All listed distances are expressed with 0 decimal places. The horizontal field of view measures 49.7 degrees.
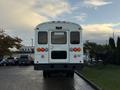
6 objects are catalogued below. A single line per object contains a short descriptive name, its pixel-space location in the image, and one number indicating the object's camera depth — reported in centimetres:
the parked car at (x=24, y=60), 2235
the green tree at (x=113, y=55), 1550
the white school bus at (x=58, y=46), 878
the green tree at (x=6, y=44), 3028
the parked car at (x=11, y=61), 2423
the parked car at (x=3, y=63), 2388
